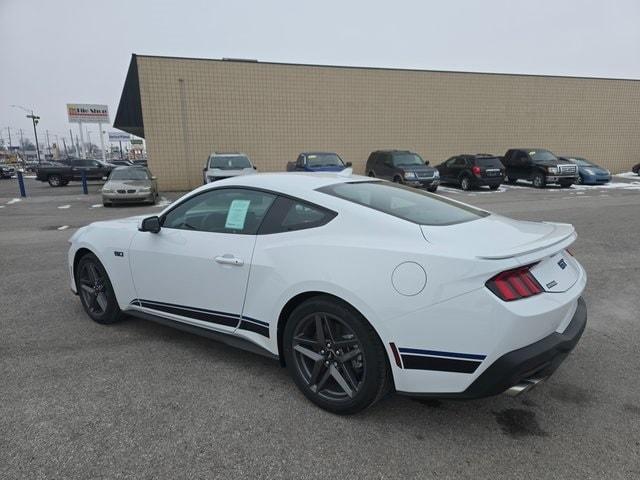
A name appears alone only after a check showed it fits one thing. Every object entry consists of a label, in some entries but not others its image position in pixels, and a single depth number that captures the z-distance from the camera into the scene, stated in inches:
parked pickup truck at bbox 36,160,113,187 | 964.6
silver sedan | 548.4
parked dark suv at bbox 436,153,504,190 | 719.1
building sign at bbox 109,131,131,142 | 3548.2
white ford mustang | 86.7
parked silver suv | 558.6
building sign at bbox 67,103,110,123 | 1999.3
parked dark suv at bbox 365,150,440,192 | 652.7
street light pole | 2367.4
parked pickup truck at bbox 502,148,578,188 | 740.0
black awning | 806.2
